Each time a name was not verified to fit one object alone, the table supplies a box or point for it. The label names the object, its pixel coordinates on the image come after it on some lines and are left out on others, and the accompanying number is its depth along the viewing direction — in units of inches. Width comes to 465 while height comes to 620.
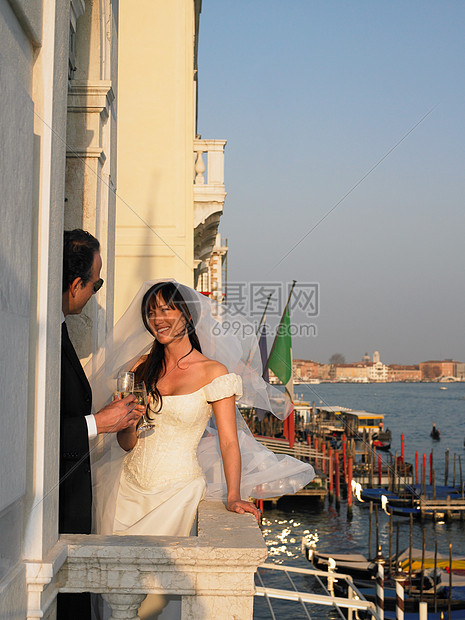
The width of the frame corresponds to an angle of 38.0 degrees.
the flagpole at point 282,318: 921.0
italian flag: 865.0
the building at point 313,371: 4155.3
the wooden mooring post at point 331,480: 1176.7
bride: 133.2
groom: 111.0
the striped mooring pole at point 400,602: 421.3
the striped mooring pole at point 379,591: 477.8
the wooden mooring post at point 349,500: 1043.6
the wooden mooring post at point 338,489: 1112.8
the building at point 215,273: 1417.3
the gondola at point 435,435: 2888.8
